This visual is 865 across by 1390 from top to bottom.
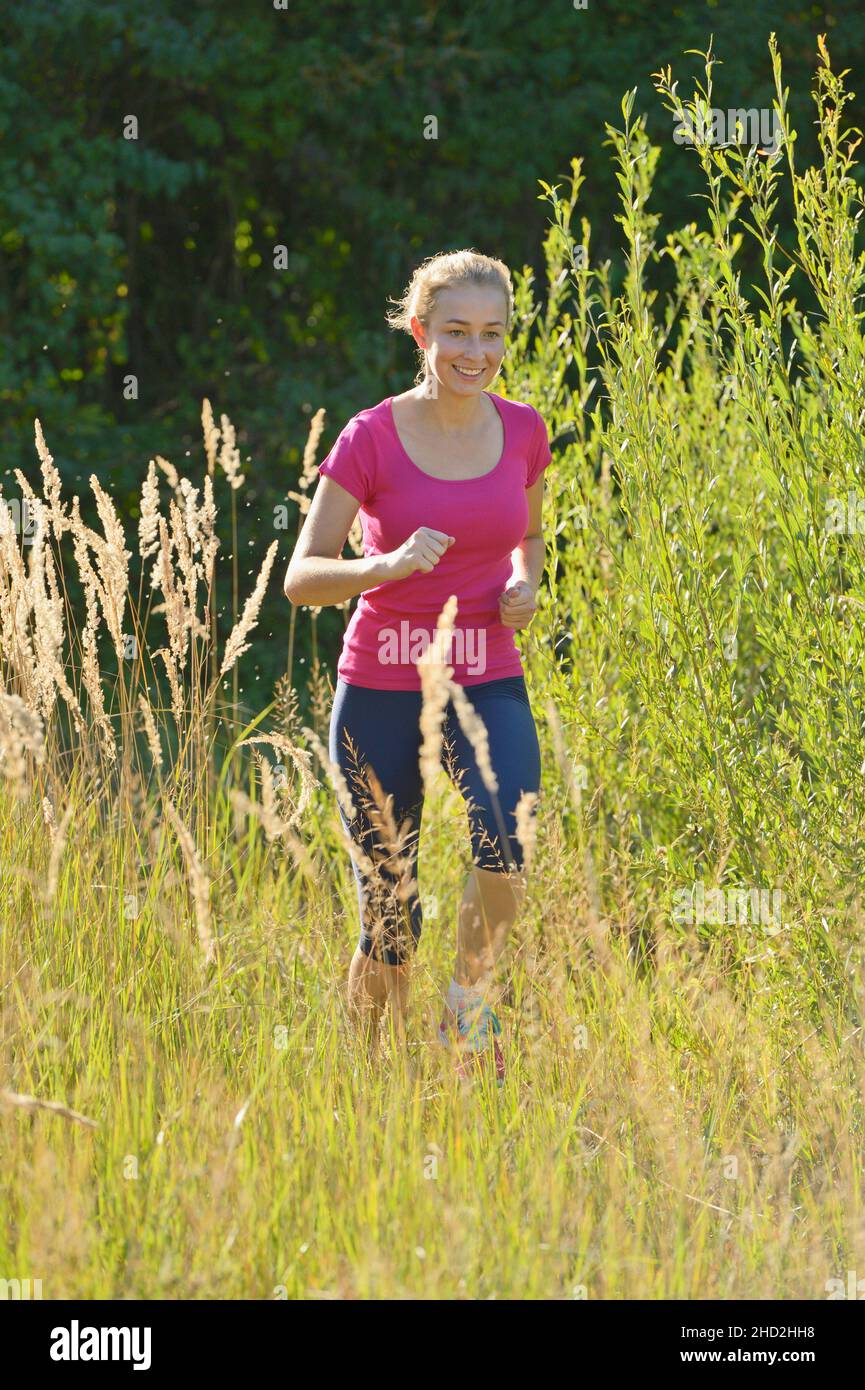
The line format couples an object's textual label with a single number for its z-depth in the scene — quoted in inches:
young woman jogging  245.1
